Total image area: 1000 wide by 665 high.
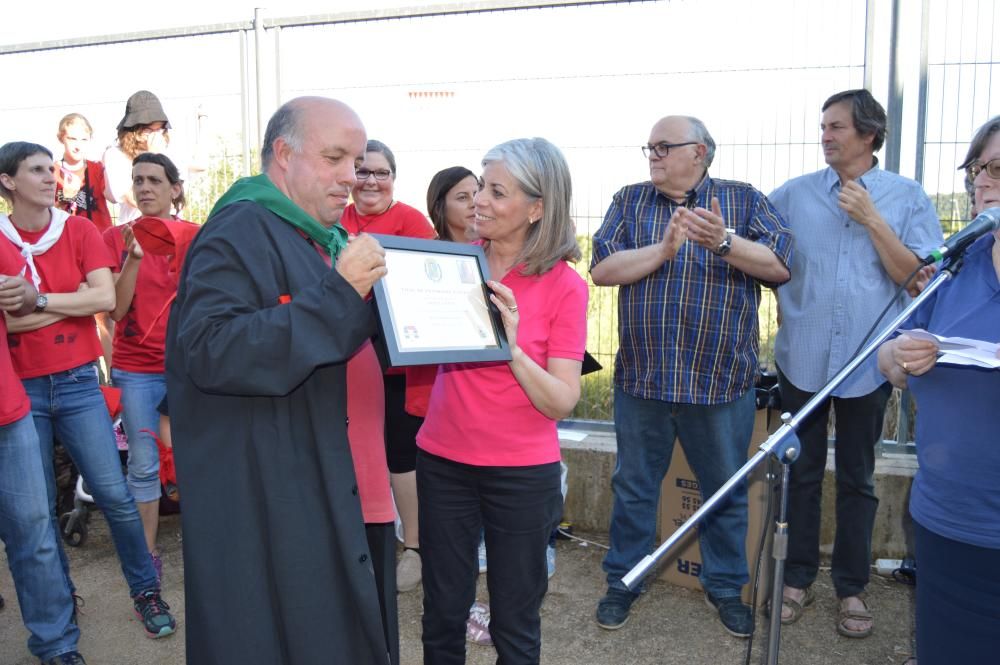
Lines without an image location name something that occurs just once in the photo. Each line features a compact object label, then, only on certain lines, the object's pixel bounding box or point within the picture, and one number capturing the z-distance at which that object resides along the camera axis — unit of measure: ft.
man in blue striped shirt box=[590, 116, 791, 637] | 12.98
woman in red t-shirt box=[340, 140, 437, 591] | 14.92
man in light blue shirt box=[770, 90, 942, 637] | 13.12
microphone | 7.53
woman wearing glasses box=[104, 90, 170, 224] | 17.94
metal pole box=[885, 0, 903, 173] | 14.71
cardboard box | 14.47
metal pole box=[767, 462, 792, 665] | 7.42
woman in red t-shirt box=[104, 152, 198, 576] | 14.39
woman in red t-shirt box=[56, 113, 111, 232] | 19.40
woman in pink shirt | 9.14
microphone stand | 7.28
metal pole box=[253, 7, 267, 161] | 18.54
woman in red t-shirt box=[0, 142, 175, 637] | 12.14
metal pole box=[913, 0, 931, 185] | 14.66
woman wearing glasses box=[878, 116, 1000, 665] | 7.36
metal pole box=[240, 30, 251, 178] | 18.92
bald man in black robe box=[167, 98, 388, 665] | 6.68
